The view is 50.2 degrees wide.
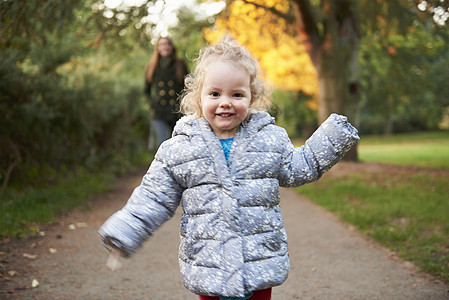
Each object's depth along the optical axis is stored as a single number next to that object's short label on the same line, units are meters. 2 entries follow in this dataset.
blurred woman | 7.53
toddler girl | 2.20
